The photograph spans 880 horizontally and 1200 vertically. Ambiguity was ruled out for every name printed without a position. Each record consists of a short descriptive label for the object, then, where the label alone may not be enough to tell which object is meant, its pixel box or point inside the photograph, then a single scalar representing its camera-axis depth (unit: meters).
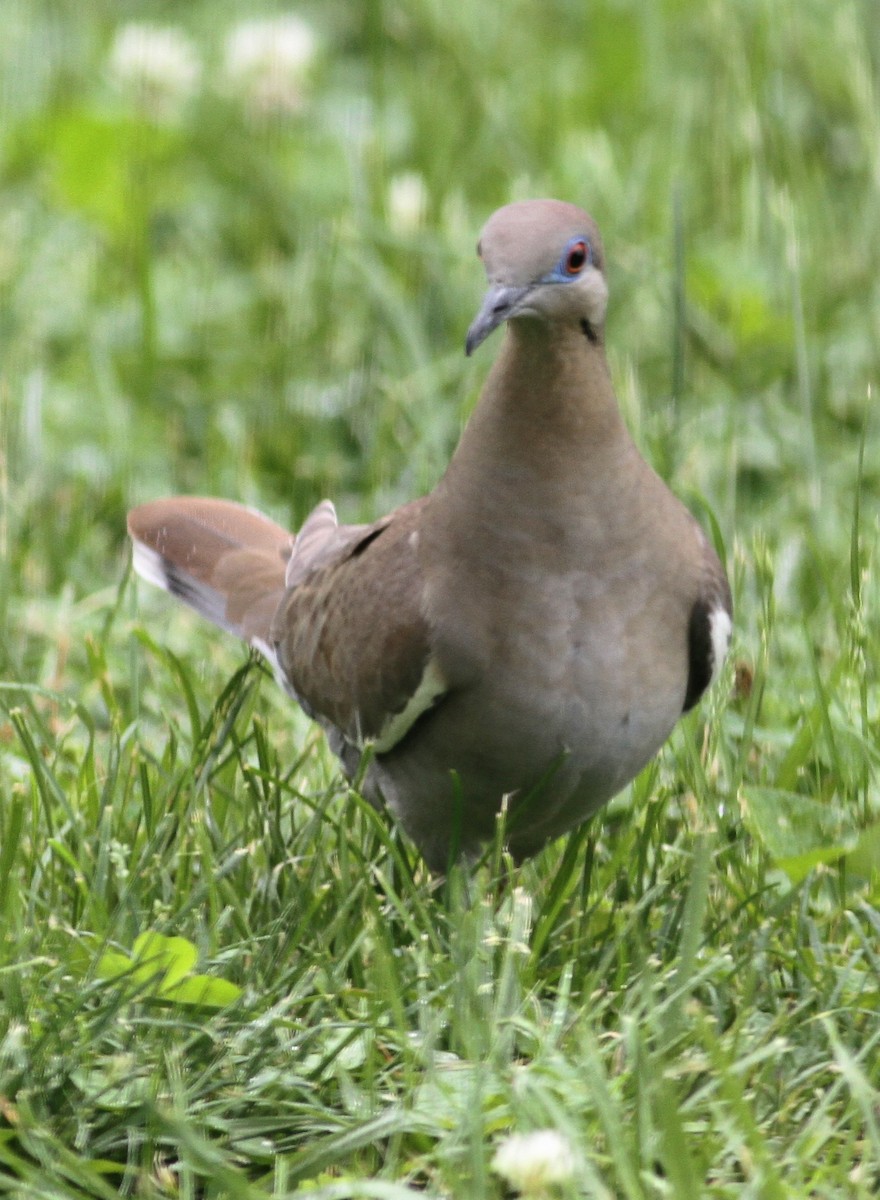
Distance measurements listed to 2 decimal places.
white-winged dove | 6.80
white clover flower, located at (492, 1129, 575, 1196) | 5.02
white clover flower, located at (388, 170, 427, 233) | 11.85
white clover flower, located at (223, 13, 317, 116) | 13.67
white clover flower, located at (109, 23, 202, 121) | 13.24
